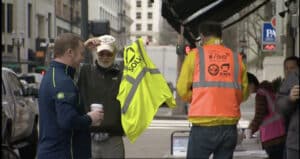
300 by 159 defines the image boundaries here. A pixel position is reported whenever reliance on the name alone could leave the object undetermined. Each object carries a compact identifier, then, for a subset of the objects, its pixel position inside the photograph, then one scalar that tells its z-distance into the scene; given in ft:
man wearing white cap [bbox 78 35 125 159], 36.02
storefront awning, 61.30
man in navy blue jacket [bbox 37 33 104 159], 26.72
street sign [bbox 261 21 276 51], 110.91
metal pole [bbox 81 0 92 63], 51.72
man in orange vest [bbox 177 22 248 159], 30.91
